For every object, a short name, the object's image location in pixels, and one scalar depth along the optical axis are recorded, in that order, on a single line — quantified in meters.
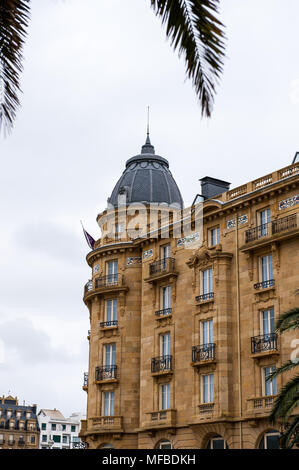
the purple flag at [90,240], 50.44
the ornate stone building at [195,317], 36.72
